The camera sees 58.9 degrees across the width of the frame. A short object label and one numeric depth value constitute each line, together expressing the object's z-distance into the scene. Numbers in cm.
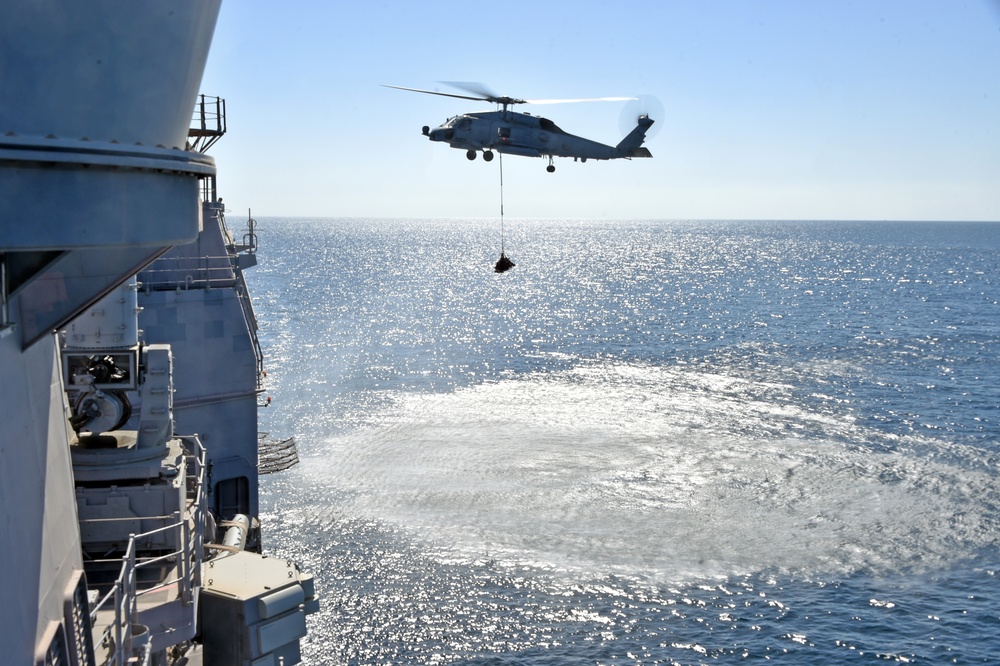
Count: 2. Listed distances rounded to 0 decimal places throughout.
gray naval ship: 605
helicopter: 3925
